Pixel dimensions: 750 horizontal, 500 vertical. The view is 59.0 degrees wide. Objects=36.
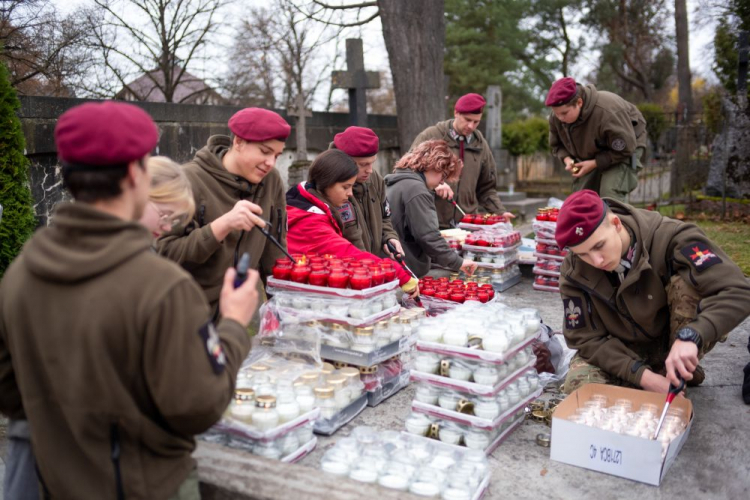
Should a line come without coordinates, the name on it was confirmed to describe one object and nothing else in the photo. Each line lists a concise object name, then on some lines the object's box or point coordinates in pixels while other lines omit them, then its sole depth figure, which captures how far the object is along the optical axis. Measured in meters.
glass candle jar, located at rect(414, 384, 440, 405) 3.22
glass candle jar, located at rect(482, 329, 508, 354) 3.00
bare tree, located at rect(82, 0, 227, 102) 12.10
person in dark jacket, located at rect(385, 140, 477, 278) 5.64
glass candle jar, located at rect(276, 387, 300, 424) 2.95
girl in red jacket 4.34
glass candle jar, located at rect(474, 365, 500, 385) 3.03
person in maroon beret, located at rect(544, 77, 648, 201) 5.89
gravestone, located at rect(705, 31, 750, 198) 10.61
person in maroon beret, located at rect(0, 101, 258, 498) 1.73
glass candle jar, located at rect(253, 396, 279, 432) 2.88
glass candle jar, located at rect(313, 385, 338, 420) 3.29
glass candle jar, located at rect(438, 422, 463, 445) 3.14
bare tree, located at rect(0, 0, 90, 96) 6.27
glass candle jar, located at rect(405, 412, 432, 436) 3.22
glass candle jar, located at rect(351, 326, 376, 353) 3.46
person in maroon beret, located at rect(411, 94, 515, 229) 6.68
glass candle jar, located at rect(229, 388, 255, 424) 2.93
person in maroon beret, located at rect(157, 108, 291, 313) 3.35
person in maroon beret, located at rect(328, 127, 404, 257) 4.75
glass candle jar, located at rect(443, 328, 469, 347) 3.09
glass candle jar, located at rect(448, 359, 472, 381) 3.09
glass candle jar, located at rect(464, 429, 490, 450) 3.11
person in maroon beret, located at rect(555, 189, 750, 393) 3.23
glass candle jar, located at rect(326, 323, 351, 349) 3.52
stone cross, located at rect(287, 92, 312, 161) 9.87
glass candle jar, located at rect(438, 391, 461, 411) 3.14
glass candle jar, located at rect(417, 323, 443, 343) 3.17
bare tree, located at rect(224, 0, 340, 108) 18.61
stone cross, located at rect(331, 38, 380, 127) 10.55
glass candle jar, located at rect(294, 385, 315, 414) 3.07
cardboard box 2.88
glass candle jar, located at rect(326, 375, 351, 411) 3.33
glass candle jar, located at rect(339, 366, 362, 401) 3.41
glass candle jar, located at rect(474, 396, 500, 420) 3.06
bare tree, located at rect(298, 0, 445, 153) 10.70
